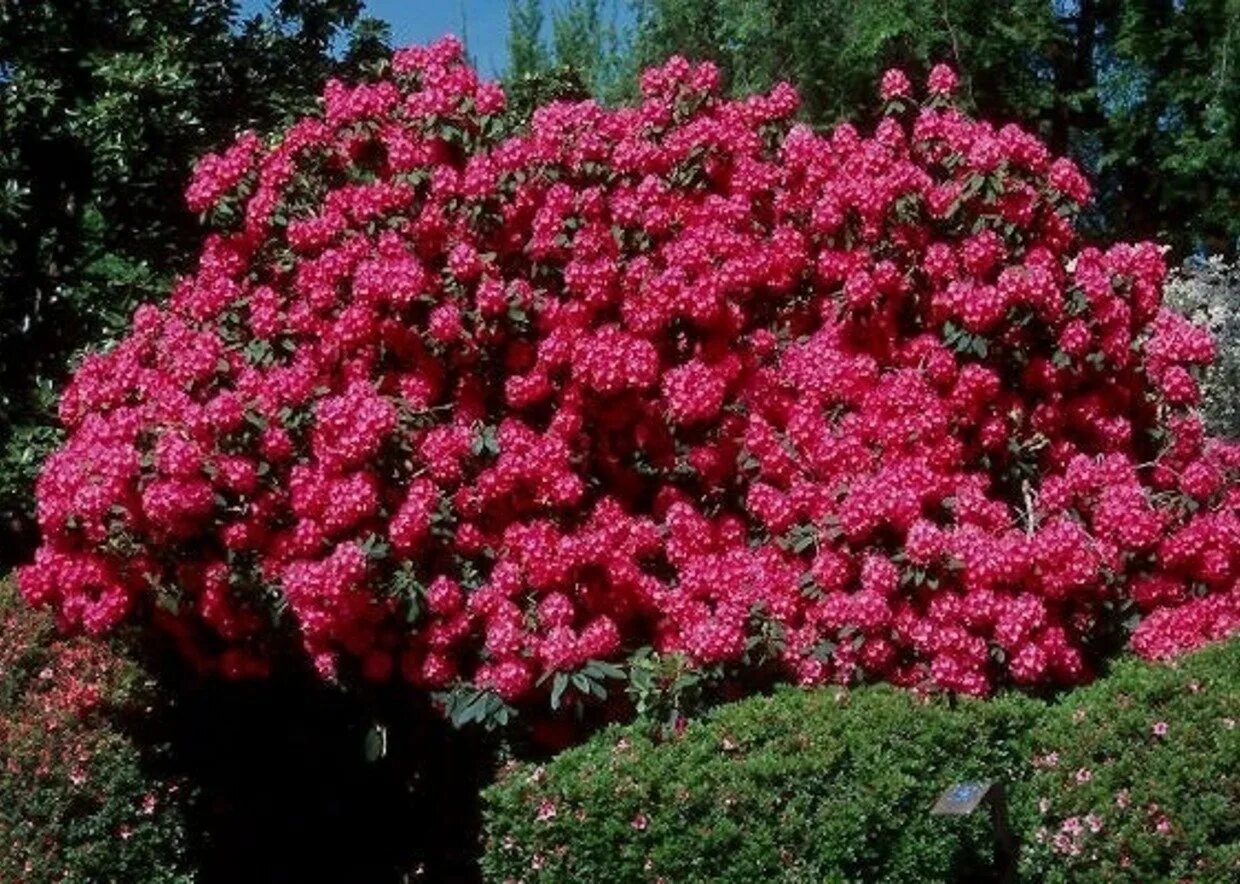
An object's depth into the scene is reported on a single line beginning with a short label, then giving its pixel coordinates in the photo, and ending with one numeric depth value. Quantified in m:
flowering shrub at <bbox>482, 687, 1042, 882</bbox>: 4.34
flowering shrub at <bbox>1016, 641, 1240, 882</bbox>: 4.18
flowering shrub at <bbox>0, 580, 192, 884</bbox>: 5.29
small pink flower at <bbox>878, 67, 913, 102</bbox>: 5.93
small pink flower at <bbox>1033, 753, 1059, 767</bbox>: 4.50
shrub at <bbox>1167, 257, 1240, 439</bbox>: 8.82
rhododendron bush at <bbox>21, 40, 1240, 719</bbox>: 5.12
